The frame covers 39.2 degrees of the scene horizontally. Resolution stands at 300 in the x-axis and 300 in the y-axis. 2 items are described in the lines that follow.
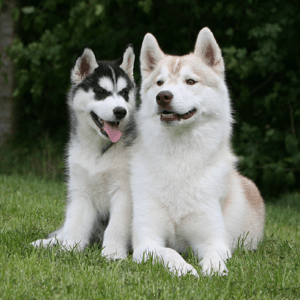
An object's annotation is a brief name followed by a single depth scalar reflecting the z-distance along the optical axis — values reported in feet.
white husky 11.15
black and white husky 12.23
